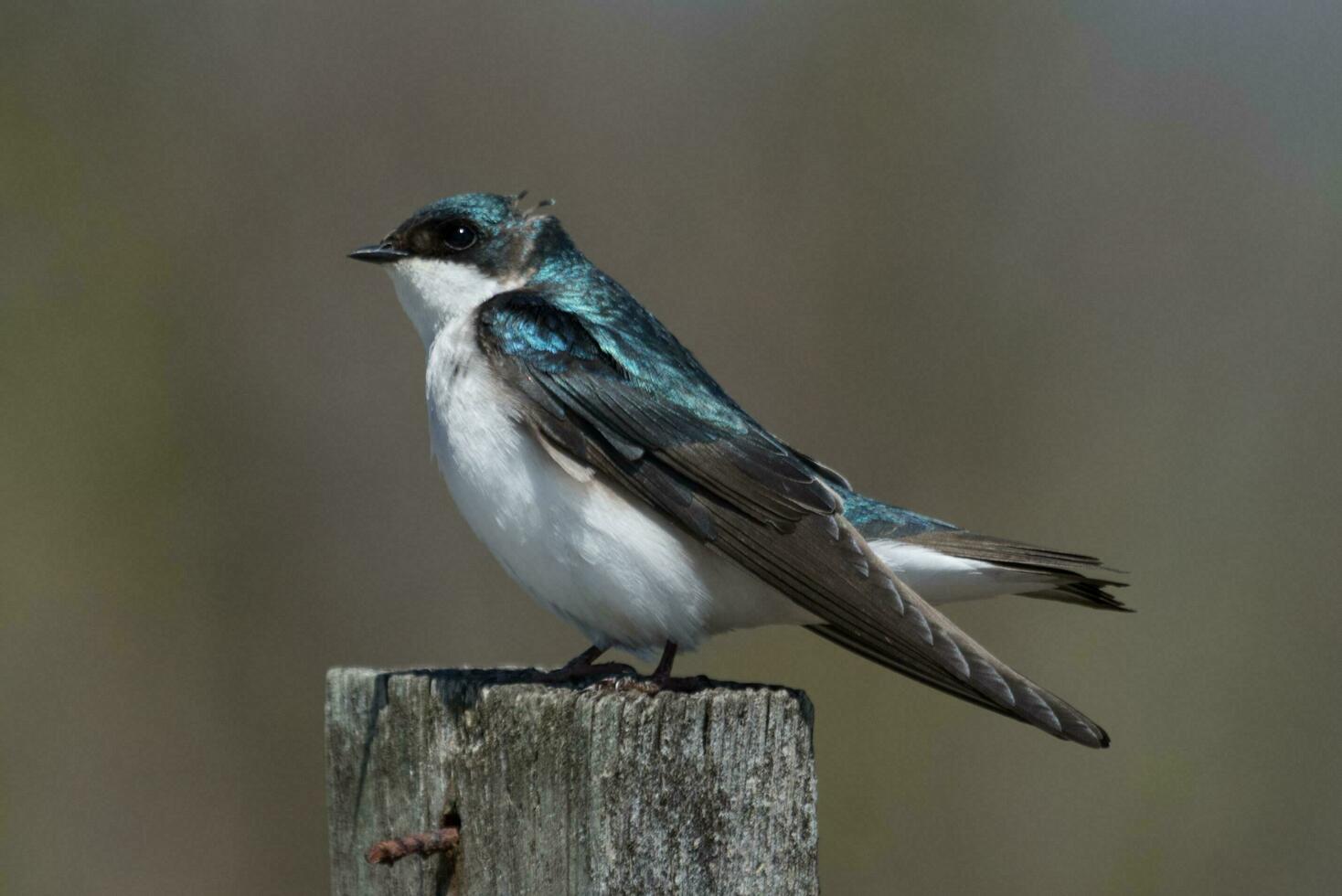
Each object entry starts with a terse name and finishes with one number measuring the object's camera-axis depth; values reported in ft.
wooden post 10.12
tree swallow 10.30
